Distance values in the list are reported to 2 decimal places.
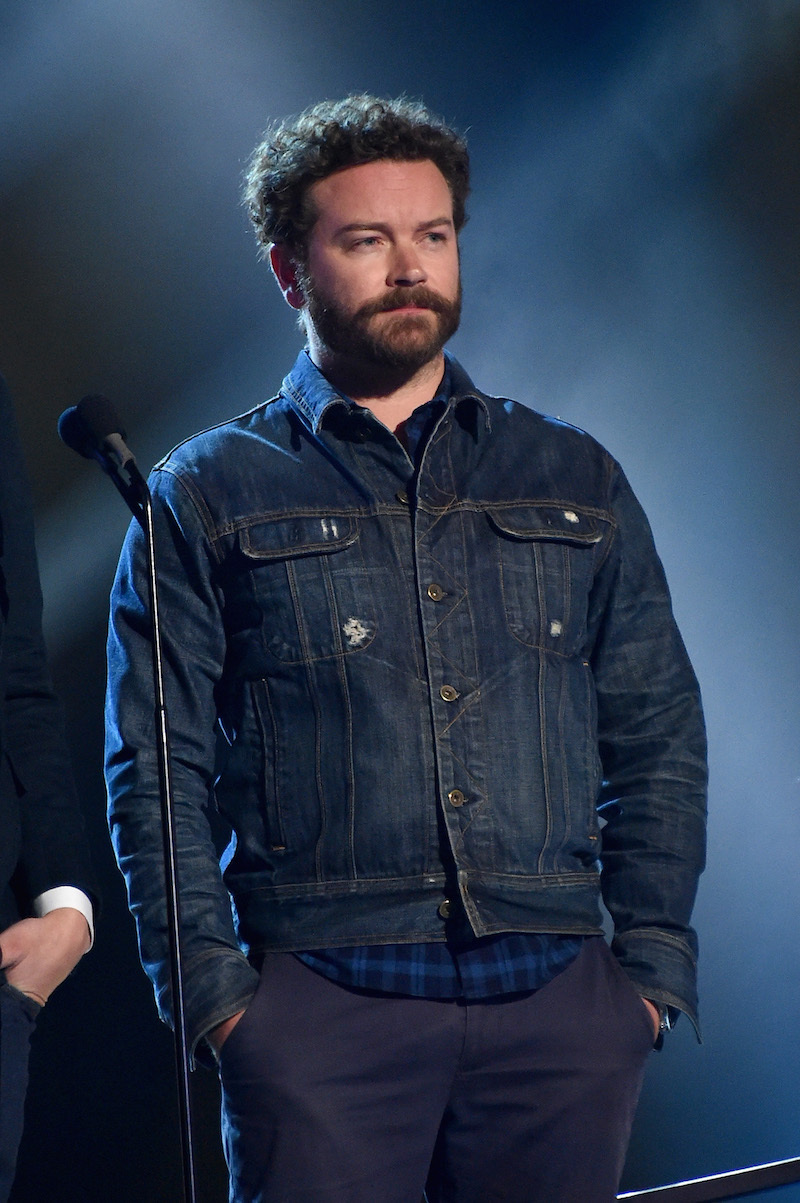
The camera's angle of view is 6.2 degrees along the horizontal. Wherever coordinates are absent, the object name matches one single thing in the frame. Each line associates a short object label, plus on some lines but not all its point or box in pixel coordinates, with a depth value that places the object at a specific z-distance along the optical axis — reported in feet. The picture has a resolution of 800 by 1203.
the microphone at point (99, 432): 24.40
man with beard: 24.76
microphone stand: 24.01
